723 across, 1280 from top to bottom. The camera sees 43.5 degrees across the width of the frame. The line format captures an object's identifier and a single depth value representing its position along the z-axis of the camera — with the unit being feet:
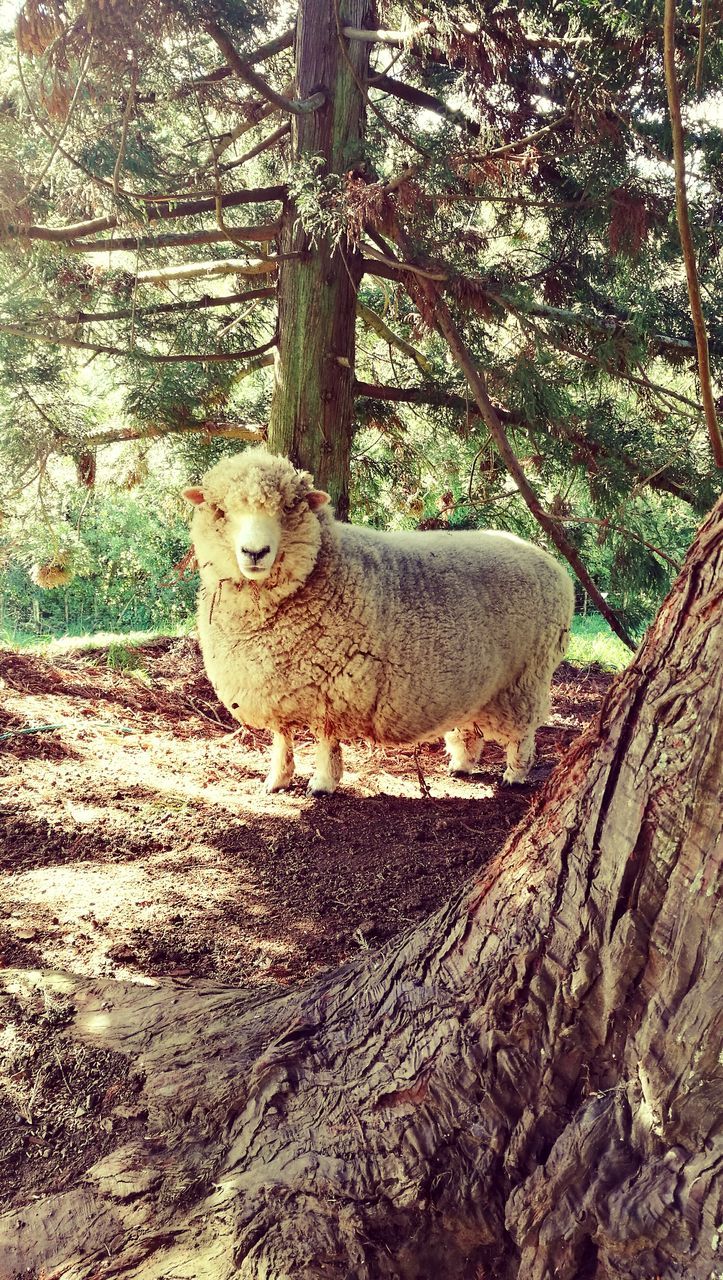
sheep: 12.09
